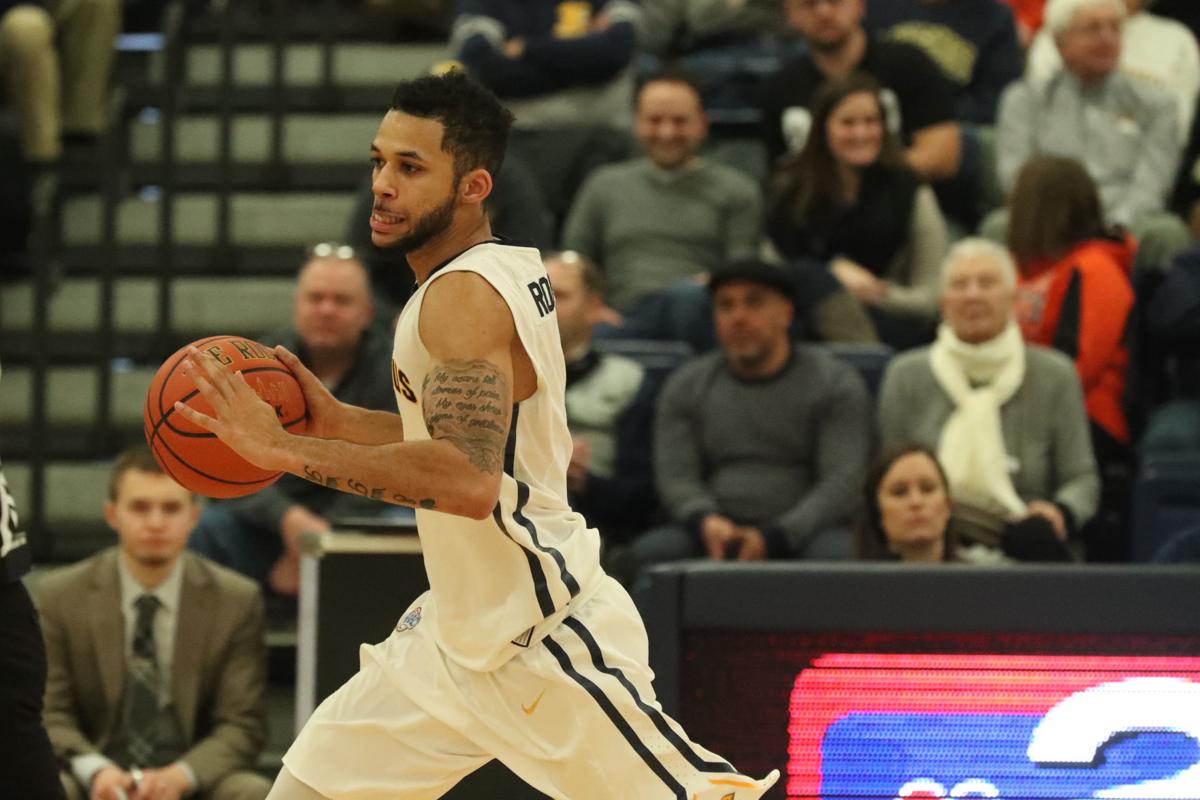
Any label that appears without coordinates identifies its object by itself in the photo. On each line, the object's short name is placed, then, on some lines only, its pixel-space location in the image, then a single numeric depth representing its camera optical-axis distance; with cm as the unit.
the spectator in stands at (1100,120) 1575
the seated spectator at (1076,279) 1404
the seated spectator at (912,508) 1156
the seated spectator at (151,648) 1148
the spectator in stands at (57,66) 1677
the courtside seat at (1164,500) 1236
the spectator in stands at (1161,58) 1667
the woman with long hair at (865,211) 1504
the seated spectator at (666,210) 1564
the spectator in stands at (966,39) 1744
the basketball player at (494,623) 721
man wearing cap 1299
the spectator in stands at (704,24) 1844
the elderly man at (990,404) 1288
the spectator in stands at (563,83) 1686
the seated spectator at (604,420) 1347
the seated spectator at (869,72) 1642
